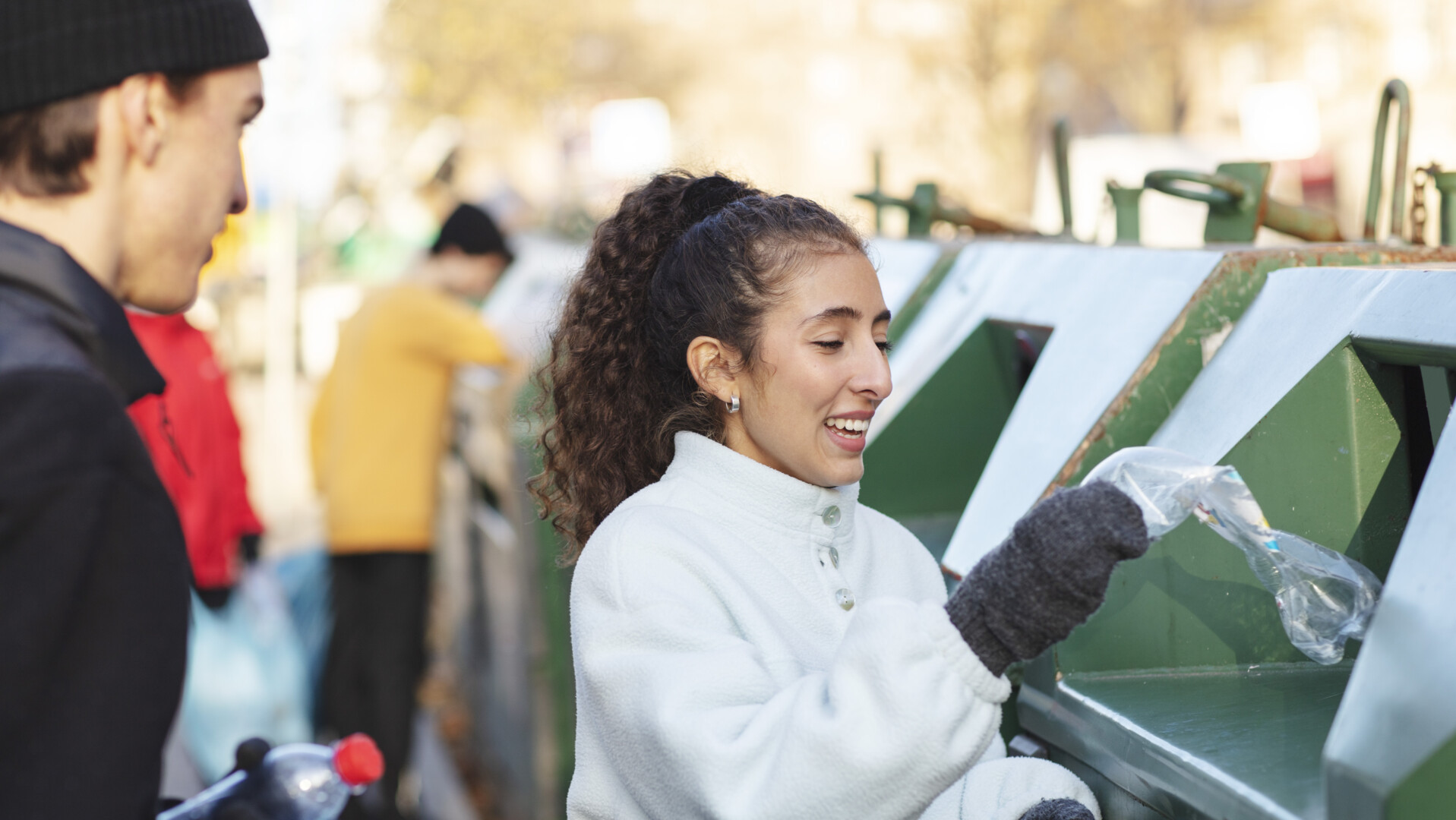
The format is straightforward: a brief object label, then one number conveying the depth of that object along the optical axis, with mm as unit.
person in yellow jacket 4801
